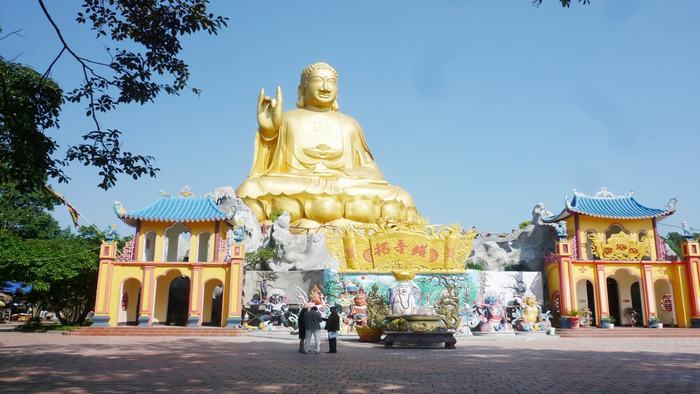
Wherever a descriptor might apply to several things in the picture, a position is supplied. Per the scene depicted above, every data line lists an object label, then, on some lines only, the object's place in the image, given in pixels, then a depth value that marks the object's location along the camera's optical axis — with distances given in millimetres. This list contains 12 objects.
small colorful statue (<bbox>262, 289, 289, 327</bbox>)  20877
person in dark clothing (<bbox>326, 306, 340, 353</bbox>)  12427
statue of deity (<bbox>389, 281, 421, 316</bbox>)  16984
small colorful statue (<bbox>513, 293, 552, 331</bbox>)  20547
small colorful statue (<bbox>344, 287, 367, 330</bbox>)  19266
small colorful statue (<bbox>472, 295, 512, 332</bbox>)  20062
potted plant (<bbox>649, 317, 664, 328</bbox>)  21703
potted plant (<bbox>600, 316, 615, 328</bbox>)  21594
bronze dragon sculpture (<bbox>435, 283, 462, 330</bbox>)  16328
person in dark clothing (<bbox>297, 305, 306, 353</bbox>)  12508
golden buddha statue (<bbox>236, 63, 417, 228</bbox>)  28062
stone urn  14000
